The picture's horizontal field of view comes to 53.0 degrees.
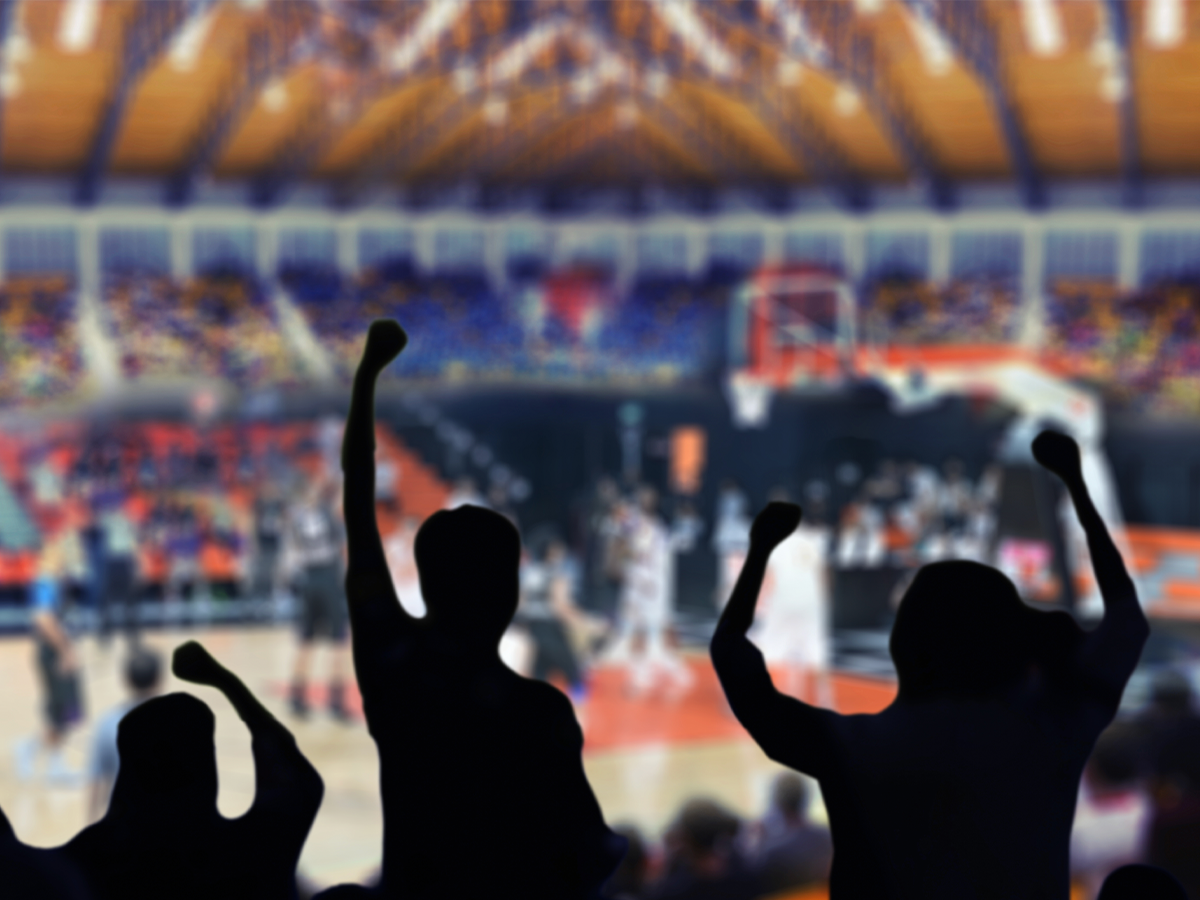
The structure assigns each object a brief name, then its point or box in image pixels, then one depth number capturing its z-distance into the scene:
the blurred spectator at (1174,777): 3.86
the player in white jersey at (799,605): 8.74
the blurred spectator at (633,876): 4.45
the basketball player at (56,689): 7.65
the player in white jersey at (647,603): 10.06
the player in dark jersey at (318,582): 8.81
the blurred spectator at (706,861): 4.29
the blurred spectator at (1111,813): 5.17
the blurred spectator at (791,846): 4.56
